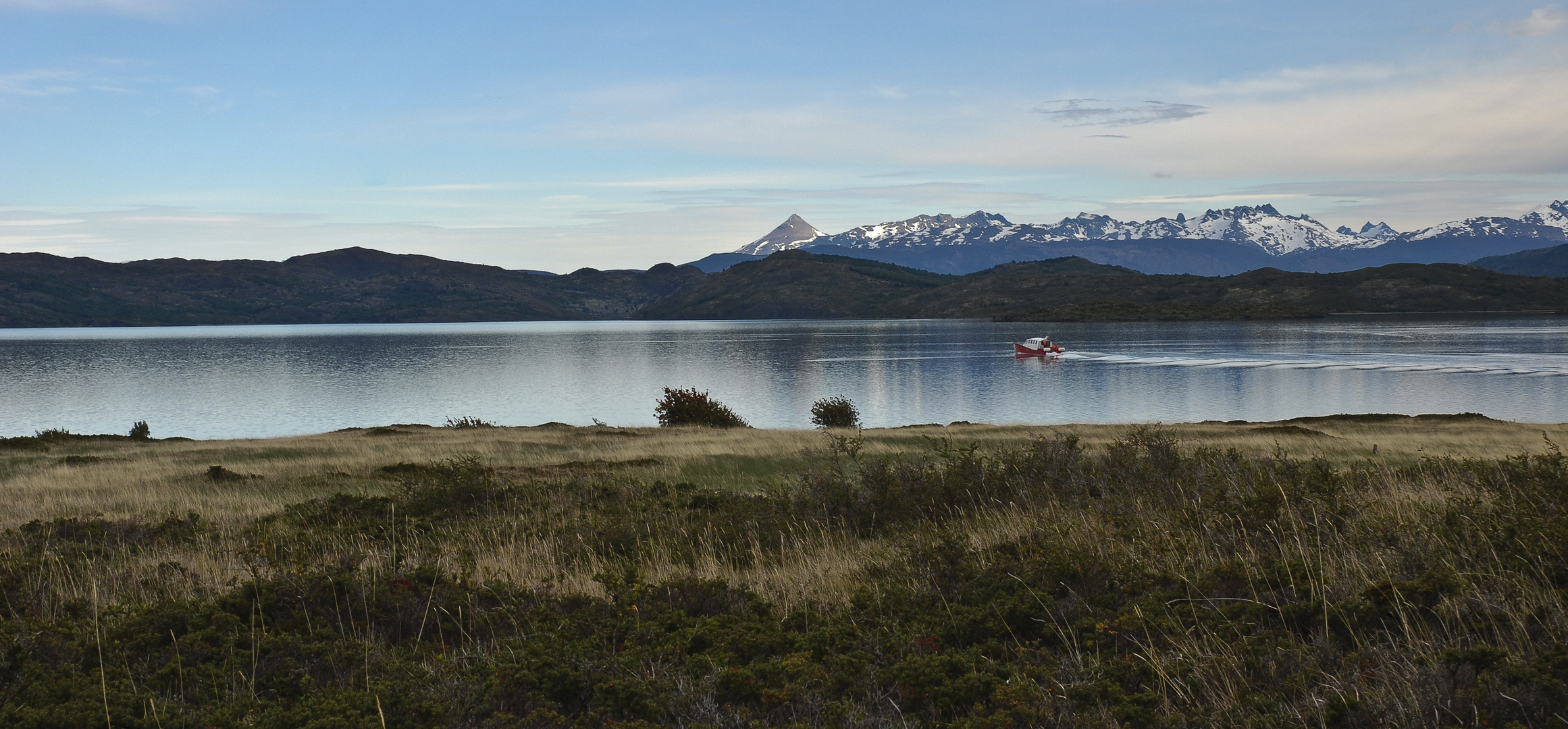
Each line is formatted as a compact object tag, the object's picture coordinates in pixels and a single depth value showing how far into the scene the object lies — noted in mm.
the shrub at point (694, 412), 43969
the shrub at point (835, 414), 45312
